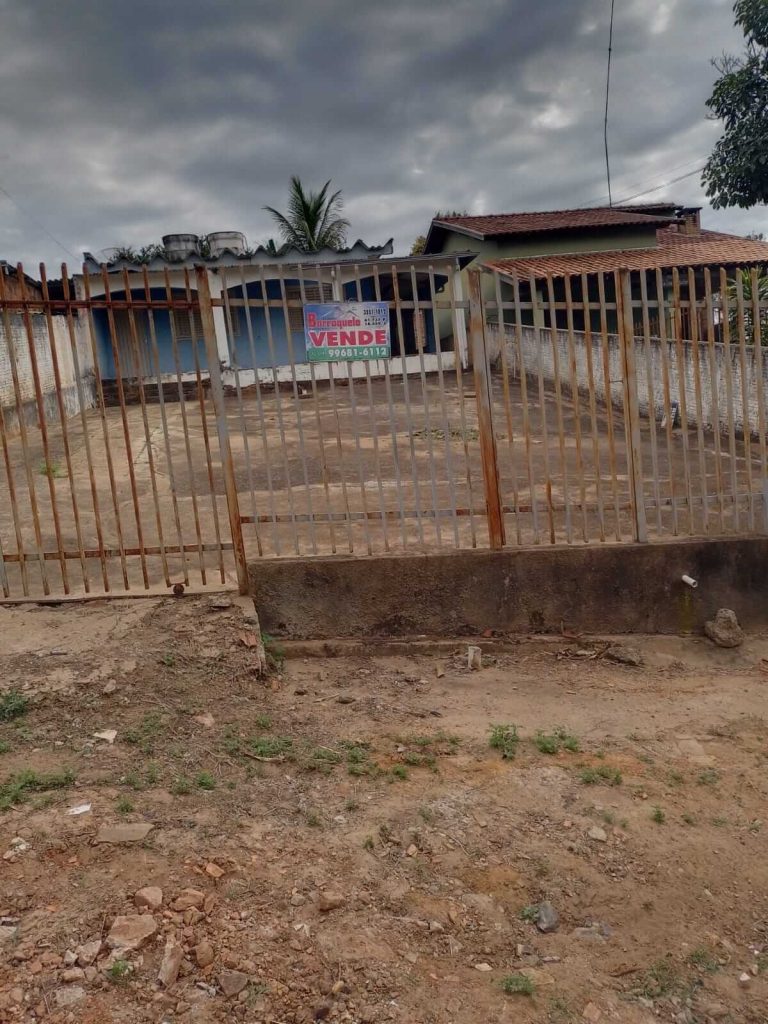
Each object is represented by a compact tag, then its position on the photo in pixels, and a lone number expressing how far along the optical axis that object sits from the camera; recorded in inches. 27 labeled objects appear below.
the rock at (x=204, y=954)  89.8
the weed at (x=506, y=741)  146.7
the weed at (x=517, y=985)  90.7
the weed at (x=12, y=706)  142.4
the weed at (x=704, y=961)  96.8
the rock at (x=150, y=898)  96.3
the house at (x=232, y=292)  754.6
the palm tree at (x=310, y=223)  1032.8
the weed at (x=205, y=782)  125.7
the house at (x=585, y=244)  799.7
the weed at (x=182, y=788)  123.1
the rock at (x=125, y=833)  109.3
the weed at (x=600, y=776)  136.9
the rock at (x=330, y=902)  100.7
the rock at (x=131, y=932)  89.9
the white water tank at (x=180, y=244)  950.5
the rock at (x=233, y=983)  86.5
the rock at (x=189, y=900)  96.8
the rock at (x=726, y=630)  195.5
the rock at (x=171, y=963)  86.5
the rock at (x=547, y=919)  102.2
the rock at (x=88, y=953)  88.0
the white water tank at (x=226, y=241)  947.3
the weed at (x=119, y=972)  86.0
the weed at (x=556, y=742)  148.5
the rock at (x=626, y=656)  190.2
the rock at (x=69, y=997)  83.0
